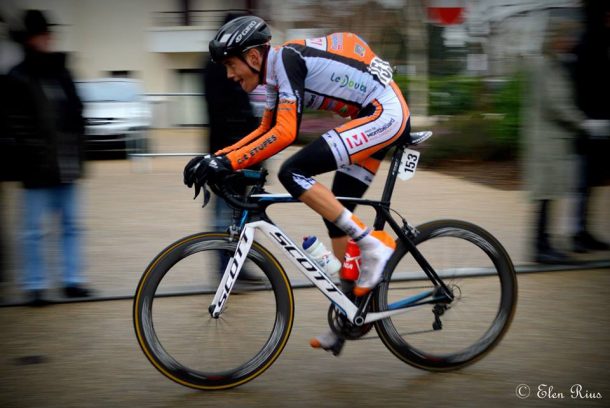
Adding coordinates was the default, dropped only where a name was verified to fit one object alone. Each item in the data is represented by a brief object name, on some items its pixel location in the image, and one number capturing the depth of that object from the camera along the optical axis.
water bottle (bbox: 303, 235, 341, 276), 4.18
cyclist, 3.90
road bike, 4.01
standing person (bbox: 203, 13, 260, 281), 5.80
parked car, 14.66
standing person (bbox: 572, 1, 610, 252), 6.36
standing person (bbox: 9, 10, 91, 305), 5.58
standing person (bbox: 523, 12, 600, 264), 6.31
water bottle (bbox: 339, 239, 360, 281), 4.25
